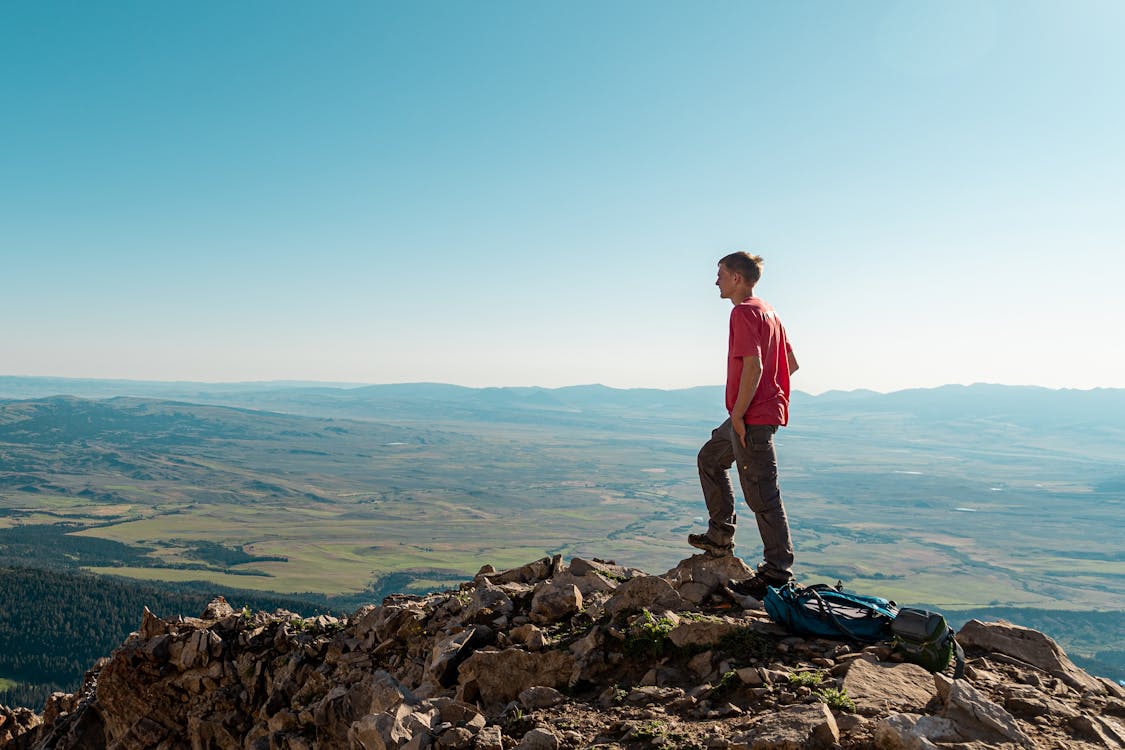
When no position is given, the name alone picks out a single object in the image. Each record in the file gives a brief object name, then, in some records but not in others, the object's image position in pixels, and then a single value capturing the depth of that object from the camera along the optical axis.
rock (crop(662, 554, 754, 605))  8.65
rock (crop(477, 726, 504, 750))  5.86
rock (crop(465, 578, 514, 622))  9.47
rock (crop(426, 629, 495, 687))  8.11
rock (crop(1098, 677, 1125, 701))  6.27
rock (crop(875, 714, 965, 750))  4.59
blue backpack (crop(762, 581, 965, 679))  6.23
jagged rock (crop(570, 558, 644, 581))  11.25
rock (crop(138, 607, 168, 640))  12.22
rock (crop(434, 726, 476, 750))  6.01
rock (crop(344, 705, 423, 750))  6.20
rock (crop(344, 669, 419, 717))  7.60
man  8.02
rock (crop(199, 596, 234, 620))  12.84
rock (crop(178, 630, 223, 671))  11.36
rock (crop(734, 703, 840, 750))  4.80
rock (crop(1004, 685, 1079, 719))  5.42
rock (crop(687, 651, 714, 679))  6.67
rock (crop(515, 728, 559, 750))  5.67
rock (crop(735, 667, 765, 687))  6.07
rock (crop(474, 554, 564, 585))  11.64
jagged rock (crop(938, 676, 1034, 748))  4.82
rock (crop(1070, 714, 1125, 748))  5.04
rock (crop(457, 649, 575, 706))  7.45
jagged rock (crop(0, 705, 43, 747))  14.32
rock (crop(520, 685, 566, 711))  6.74
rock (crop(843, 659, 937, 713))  5.48
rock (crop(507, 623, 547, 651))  8.06
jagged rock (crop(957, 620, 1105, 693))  6.54
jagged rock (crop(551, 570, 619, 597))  10.10
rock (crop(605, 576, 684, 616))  8.32
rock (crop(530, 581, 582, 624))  8.91
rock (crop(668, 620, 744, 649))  7.07
